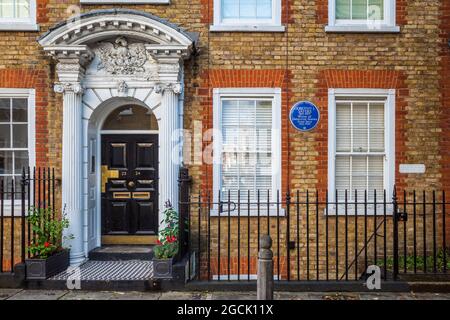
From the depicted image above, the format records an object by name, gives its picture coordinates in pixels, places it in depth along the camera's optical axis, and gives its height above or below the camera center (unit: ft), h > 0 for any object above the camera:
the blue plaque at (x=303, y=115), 28.14 +2.75
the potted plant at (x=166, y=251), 22.82 -4.45
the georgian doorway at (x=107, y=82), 26.27 +4.64
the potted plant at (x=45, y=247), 23.34 -4.46
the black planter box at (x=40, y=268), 23.29 -5.35
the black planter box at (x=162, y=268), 22.80 -5.21
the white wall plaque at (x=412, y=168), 28.32 -0.43
